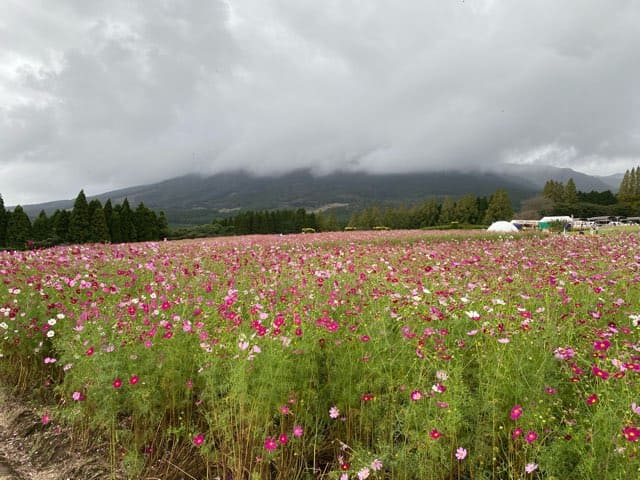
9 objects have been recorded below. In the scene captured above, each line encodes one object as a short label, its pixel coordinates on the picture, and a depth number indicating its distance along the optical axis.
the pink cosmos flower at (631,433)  1.87
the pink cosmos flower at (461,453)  2.28
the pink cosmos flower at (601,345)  2.49
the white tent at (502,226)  26.30
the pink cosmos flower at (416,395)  2.28
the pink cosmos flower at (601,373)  2.29
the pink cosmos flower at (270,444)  2.43
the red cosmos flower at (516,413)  2.19
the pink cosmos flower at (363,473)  2.22
